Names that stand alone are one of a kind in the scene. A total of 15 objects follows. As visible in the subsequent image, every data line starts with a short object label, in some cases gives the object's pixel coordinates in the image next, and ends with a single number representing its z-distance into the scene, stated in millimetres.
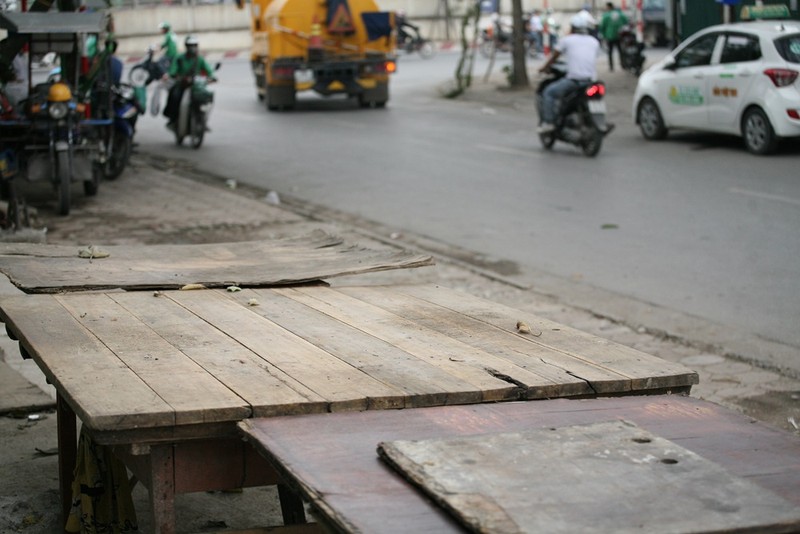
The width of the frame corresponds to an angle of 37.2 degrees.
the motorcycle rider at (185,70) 17234
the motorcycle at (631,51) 28656
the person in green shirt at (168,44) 18406
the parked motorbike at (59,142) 11195
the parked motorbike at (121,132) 13609
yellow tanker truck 24234
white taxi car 14703
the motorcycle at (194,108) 17125
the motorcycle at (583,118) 15516
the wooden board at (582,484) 2152
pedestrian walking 31109
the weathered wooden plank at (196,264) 4379
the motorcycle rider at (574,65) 15898
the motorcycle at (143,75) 14969
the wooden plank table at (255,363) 2787
